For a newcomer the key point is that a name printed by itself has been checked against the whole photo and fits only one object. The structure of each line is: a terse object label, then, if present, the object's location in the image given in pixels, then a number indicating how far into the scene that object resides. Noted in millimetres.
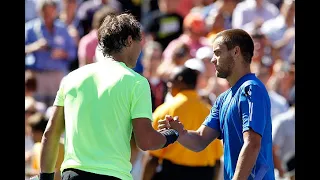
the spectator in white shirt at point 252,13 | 26516
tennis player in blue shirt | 11531
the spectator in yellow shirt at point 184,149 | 17984
